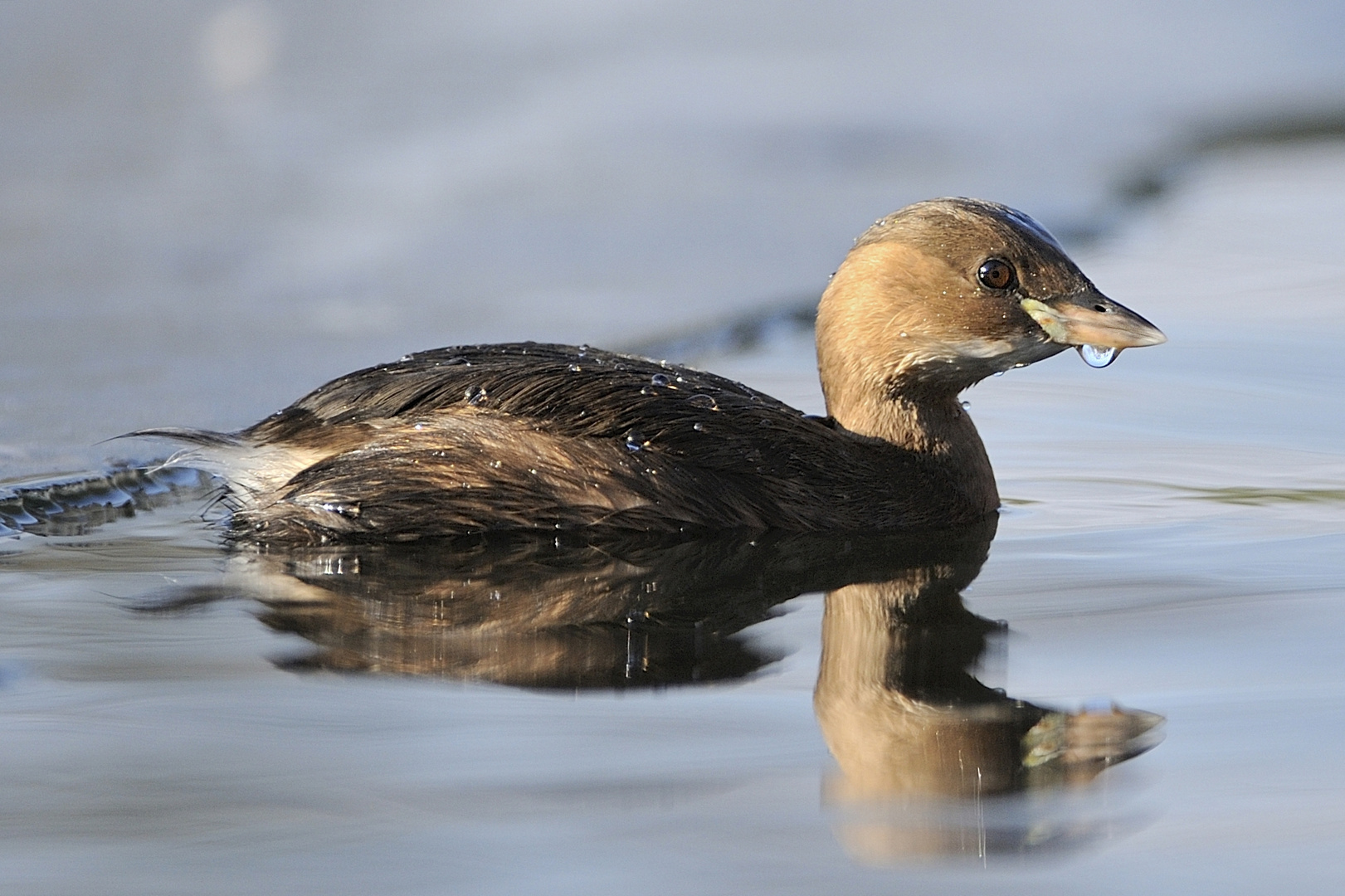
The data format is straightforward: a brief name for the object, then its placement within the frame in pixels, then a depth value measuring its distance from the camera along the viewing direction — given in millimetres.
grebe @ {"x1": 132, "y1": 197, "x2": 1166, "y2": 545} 10406
